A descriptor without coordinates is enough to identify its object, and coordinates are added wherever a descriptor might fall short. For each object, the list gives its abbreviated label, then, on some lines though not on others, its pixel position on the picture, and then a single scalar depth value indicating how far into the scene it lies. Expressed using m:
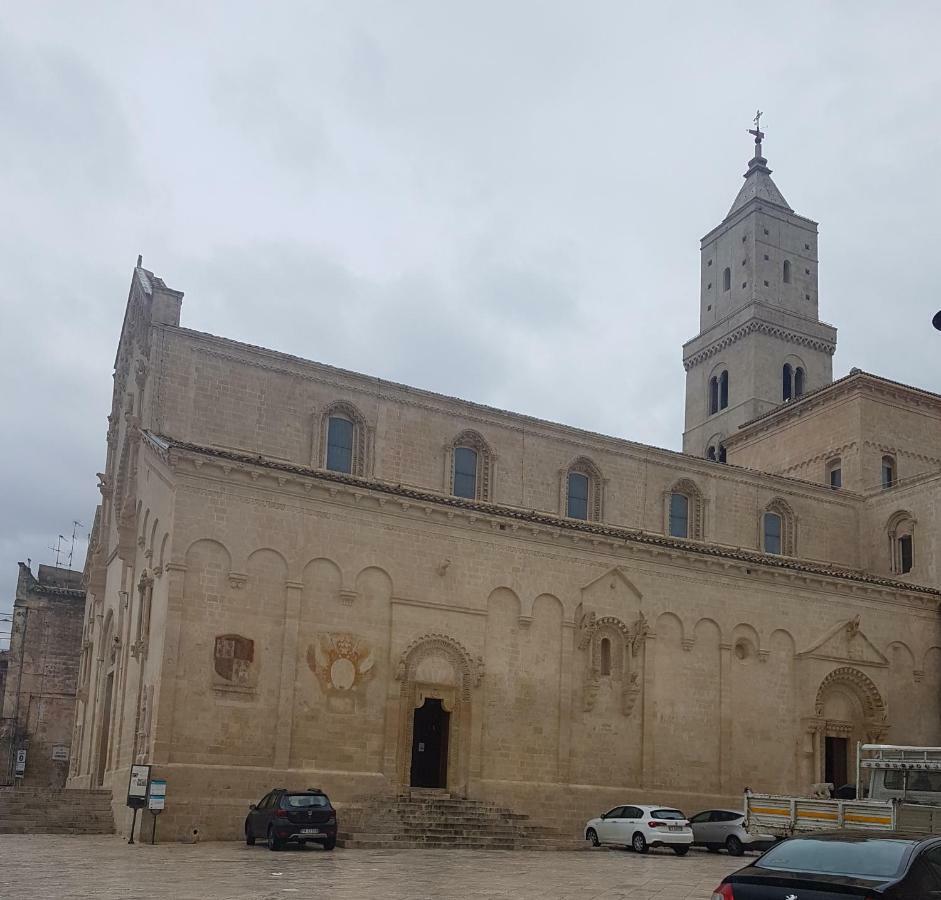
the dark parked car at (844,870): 9.29
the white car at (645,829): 29.31
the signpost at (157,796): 26.84
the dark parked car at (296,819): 25.28
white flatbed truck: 20.86
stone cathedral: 30.27
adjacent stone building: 54.44
